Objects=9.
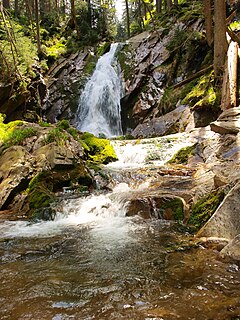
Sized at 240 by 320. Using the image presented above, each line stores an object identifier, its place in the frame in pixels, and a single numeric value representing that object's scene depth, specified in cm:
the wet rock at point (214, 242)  364
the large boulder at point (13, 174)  694
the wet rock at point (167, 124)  1220
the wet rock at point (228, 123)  802
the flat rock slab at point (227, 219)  372
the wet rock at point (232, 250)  326
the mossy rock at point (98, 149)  1023
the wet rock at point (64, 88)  1881
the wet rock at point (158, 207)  522
